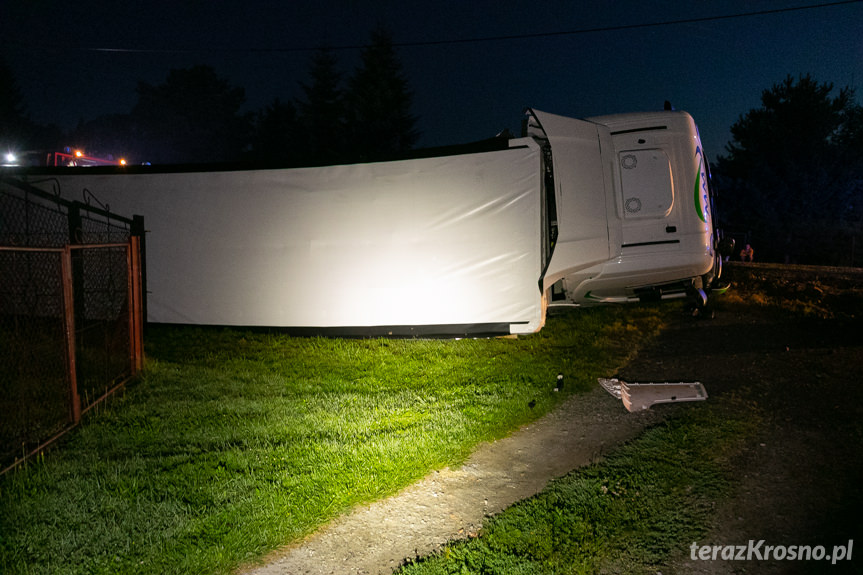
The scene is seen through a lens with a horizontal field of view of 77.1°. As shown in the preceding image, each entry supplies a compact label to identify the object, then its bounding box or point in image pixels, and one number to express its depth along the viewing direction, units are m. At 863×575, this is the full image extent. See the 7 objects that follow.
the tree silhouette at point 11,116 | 51.19
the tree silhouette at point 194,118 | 61.72
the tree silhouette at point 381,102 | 32.28
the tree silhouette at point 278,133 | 38.56
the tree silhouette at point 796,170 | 34.56
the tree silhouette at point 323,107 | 34.16
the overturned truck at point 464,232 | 7.02
